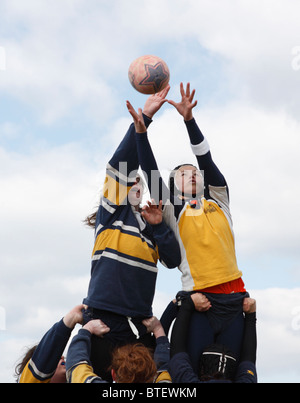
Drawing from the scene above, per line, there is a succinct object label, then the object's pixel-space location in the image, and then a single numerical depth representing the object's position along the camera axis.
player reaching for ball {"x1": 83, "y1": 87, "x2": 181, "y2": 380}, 5.23
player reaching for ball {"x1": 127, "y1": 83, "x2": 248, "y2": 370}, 5.18
